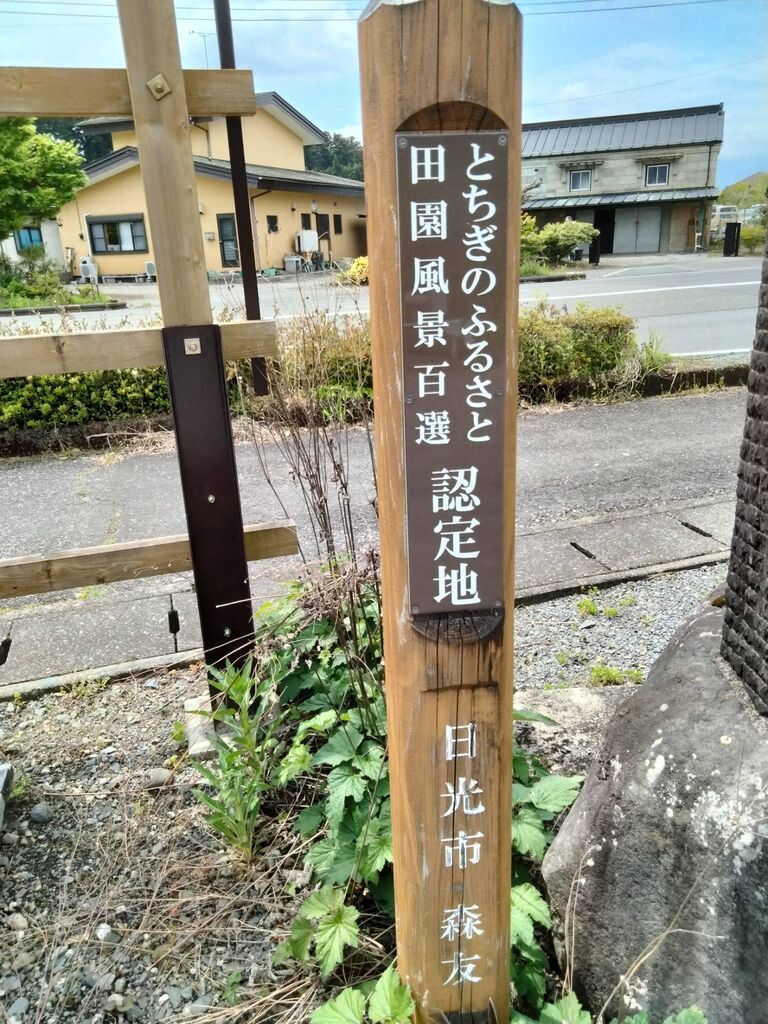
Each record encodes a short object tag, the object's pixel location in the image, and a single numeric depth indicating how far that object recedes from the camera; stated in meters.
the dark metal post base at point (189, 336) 2.27
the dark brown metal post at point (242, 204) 2.71
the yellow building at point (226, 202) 22.39
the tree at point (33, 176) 20.70
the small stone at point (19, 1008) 1.83
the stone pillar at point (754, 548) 1.57
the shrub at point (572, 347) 7.45
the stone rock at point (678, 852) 1.49
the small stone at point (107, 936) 2.00
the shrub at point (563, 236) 24.78
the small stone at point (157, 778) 2.57
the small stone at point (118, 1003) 1.84
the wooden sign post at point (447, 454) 1.14
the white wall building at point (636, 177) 33.50
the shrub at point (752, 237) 29.11
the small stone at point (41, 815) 2.42
